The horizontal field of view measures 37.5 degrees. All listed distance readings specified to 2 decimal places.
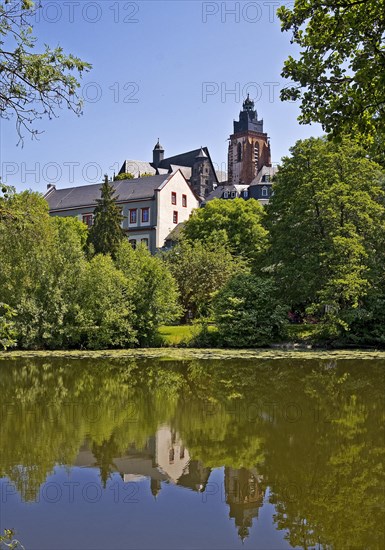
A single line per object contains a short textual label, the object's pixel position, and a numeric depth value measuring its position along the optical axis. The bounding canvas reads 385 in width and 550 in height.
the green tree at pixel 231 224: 53.06
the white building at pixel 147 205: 65.25
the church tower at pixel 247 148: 115.50
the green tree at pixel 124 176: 86.12
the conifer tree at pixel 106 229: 50.44
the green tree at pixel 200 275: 37.16
